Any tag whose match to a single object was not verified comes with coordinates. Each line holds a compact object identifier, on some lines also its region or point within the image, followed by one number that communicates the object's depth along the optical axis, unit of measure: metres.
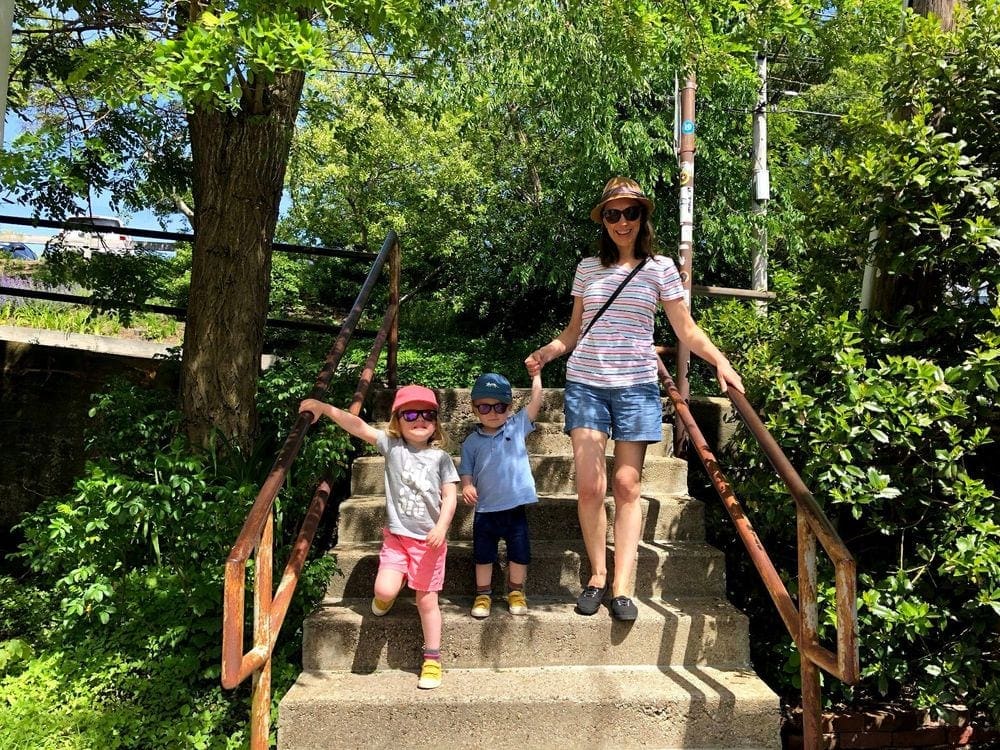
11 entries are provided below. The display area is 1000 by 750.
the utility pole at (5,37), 3.35
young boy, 3.09
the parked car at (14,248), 7.23
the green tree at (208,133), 2.51
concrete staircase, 2.71
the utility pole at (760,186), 9.04
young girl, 2.89
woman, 3.02
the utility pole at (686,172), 4.82
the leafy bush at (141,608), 3.13
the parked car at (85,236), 5.11
